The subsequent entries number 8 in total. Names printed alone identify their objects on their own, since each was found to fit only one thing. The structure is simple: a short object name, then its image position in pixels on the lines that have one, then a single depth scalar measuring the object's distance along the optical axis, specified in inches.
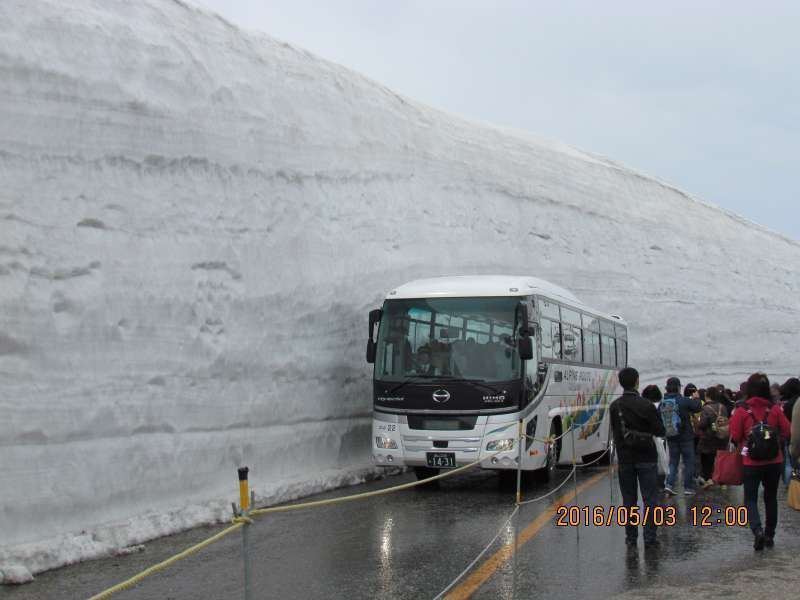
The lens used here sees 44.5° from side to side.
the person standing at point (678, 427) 455.2
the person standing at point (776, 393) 494.4
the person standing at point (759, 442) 300.5
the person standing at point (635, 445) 315.0
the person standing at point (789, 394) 402.0
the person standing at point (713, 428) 488.4
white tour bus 484.4
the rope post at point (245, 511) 168.2
